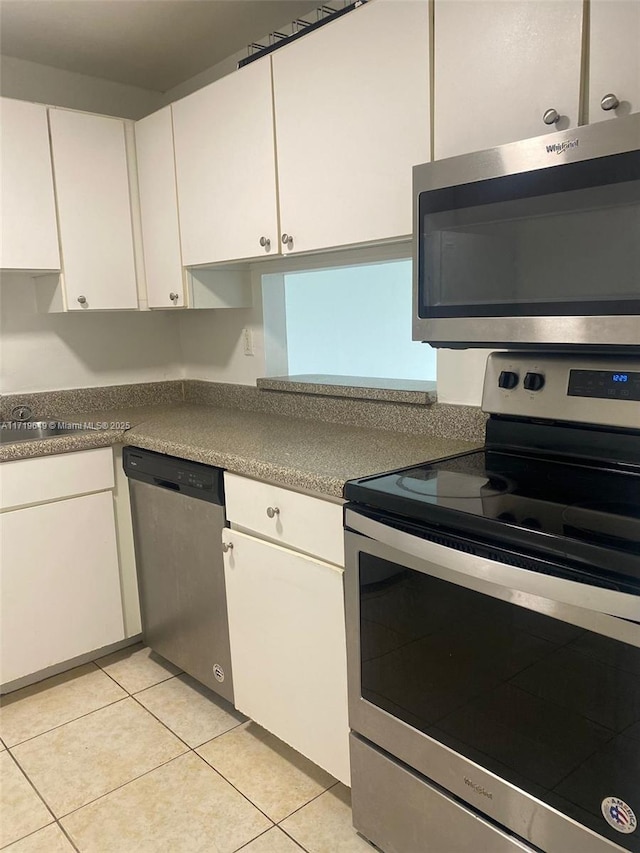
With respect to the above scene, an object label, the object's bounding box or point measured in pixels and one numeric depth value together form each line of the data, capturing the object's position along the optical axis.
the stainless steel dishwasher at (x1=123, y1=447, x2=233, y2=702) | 1.98
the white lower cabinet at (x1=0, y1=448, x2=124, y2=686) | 2.17
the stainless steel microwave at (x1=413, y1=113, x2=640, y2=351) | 1.17
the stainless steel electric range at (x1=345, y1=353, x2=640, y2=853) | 1.04
